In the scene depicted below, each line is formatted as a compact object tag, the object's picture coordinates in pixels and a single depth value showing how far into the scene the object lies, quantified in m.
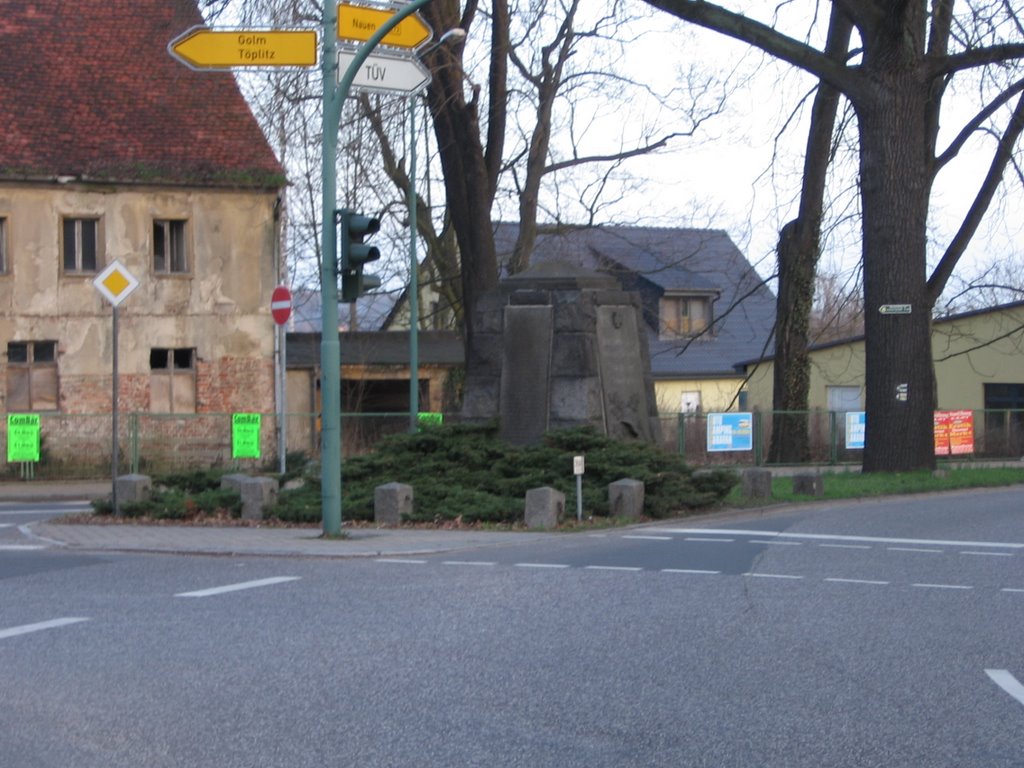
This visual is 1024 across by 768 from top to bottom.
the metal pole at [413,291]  30.43
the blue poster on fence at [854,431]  34.22
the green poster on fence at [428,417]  30.18
